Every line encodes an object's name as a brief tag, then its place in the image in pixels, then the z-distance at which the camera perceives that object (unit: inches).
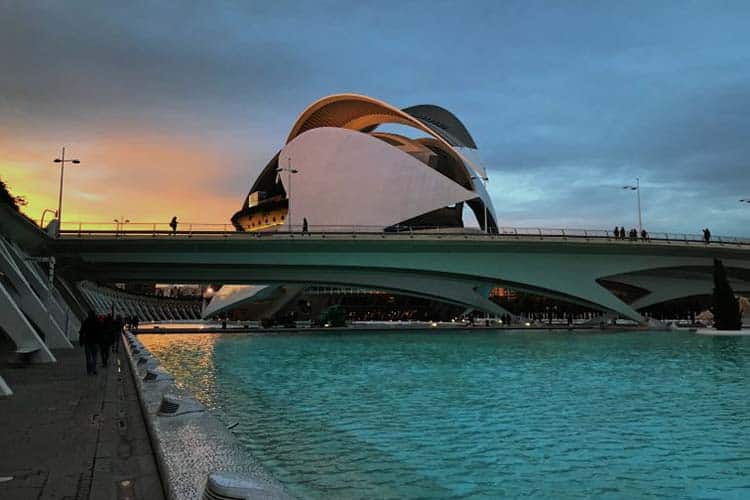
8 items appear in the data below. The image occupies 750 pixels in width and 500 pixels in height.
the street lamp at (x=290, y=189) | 2027.6
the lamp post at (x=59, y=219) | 1242.4
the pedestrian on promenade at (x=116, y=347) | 868.2
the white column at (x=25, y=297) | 661.9
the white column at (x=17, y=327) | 515.8
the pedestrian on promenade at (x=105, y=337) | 580.1
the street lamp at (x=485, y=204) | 2074.3
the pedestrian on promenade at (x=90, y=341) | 518.3
